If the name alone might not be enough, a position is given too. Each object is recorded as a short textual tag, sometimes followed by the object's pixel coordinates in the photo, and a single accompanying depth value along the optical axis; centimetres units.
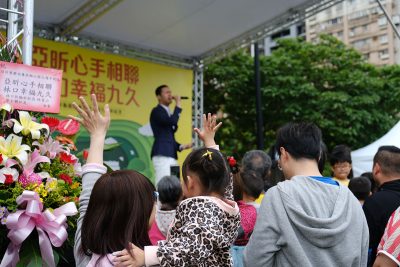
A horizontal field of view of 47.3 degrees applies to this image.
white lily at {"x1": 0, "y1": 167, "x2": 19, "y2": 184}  142
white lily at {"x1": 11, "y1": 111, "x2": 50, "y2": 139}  153
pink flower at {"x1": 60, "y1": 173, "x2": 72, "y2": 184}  162
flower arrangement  142
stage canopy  500
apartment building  3772
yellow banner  548
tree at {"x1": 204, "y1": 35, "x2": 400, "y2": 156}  928
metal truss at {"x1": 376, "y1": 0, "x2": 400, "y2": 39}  455
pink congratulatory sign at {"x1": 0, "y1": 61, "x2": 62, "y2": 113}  169
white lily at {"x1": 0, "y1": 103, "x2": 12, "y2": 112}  154
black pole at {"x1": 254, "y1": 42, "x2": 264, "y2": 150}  638
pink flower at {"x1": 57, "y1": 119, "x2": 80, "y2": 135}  172
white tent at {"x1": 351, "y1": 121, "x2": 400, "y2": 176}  595
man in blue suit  478
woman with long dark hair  131
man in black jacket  213
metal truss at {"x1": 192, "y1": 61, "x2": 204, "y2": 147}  654
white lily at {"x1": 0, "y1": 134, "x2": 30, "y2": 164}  146
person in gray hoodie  141
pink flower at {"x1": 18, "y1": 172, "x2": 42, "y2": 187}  147
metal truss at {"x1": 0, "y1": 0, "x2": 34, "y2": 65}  205
